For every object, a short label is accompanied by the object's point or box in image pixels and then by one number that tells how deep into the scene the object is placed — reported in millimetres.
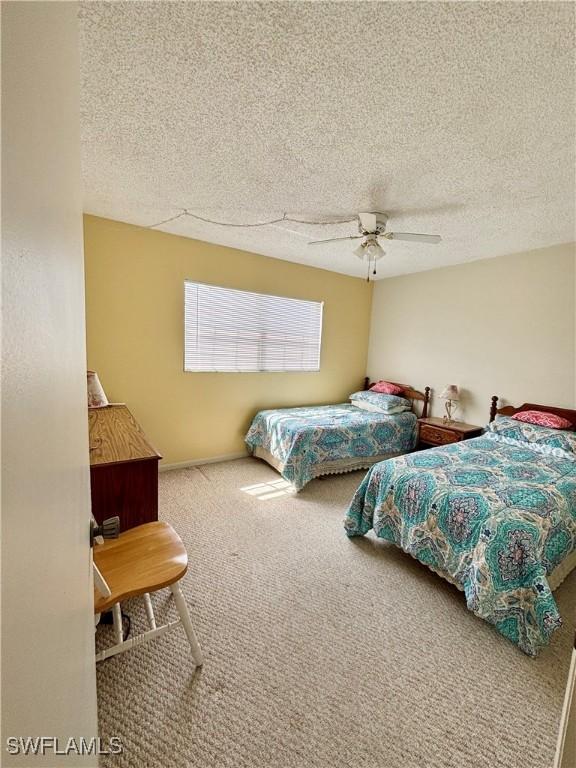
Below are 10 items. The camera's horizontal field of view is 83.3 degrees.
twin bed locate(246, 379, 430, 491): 3145
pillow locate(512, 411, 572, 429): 2812
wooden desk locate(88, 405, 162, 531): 1520
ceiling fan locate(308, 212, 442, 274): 2305
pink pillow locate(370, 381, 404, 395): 4273
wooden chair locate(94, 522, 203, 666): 1170
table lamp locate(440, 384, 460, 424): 3645
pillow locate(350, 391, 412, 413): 3975
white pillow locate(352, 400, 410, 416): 3947
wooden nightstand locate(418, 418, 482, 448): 3404
